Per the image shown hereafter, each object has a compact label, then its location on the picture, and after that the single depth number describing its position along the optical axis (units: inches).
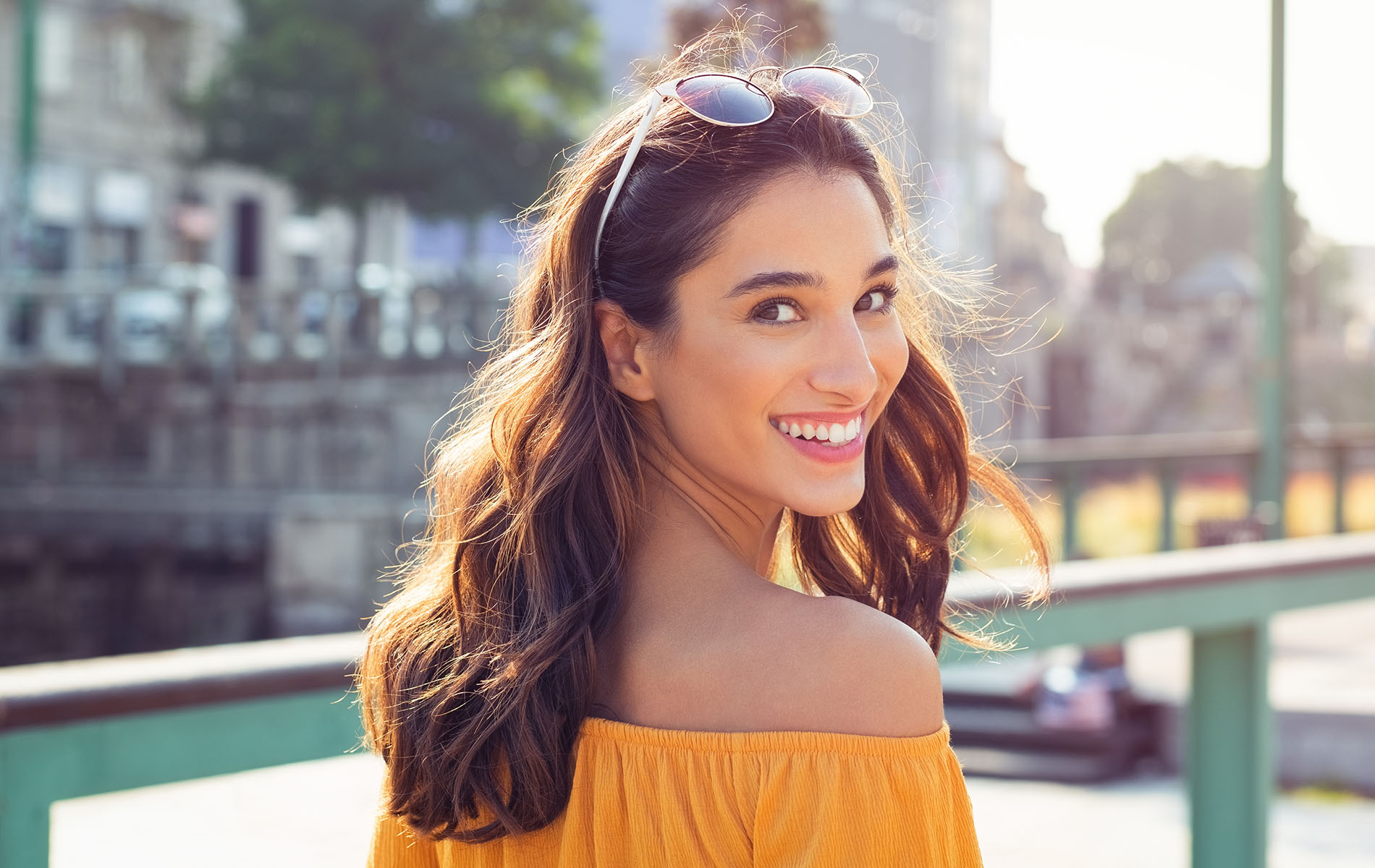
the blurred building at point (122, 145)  1047.6
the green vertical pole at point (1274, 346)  194.7
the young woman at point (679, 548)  49.2
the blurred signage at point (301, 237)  1211.2
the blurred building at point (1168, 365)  1919.3
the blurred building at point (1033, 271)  1760.6
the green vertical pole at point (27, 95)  816.9
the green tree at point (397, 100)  885.2
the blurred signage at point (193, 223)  1117.1
